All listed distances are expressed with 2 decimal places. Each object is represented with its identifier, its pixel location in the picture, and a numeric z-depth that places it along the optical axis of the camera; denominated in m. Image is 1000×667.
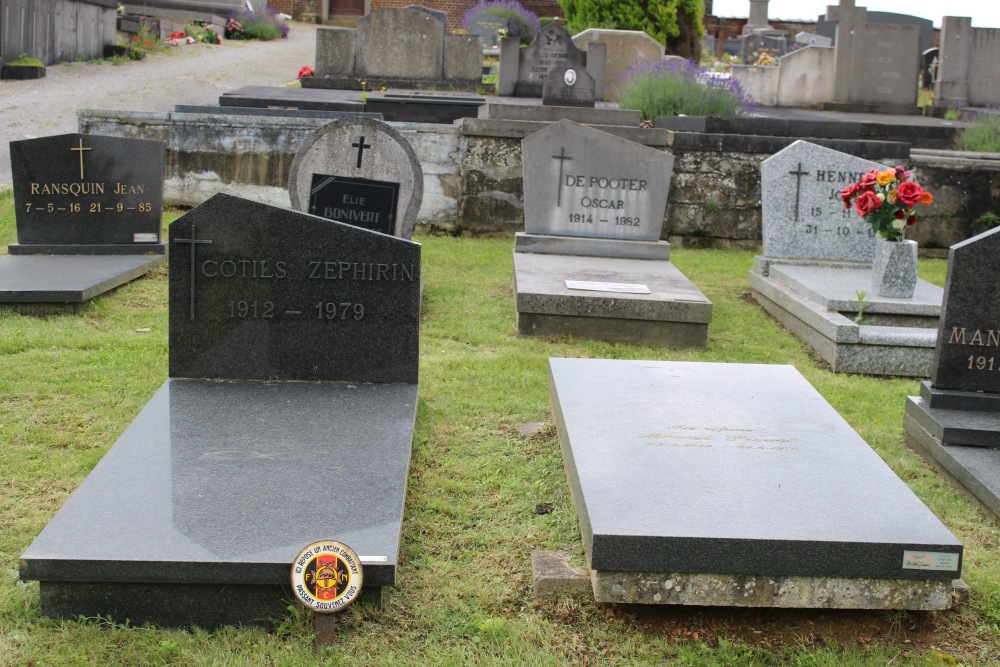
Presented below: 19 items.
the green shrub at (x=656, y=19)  19.75
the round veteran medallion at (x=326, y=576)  2.60
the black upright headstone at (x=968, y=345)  4.29
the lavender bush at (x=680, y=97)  11.18
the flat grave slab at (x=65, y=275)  5.79
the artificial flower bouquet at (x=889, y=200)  6.06
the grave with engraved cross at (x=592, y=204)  7.25
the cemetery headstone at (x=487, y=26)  22.73
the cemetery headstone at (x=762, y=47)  23.52
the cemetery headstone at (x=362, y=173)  6.90
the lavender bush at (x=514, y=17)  20.80
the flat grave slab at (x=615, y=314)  6.03
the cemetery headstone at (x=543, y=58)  15.05
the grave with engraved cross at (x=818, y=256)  6.11
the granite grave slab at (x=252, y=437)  2.68
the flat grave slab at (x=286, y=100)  10.98
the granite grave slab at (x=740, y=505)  2.74
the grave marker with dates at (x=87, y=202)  6.82
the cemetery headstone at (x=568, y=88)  11.29
